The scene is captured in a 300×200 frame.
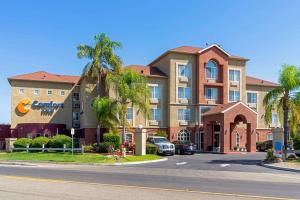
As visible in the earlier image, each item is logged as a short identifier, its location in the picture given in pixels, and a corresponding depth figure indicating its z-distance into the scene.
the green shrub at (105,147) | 26.90
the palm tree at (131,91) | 26.09
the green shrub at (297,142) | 24.91
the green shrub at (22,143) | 29.10
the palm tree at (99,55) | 30.51
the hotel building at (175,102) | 33.75
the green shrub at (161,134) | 33.54
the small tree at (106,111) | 27.26
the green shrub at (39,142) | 28.33
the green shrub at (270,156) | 21.33
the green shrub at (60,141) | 27.51
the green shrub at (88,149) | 26.82
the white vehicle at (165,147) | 26.90
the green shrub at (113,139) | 27.75
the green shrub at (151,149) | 26.68
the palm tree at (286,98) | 22.29
